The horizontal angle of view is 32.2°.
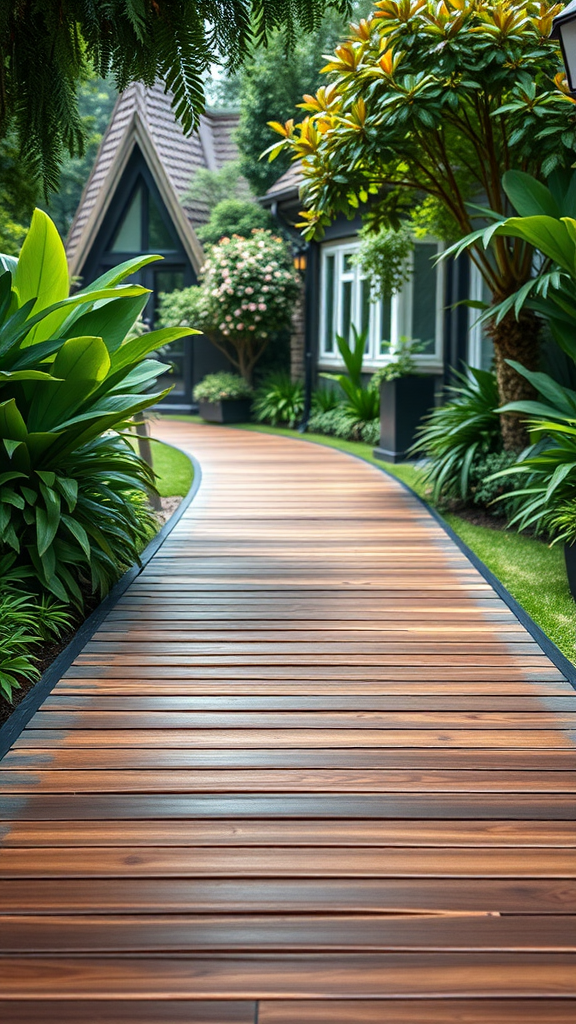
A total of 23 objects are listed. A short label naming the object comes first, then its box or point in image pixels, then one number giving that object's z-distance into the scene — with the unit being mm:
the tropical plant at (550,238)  5137
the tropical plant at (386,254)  9164
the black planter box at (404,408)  9875
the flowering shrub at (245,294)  14258
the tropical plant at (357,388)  11805
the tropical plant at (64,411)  4035
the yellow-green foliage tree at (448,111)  5801
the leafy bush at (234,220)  16000
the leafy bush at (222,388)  14828
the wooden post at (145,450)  6973
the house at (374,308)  10508
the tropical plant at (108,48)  2879
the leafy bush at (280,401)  14148
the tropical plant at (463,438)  7012
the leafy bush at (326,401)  13414
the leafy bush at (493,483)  6685
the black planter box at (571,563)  4625
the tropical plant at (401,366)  9891
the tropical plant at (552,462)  4723
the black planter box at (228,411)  15000
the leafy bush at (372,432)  11508
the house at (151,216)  16688
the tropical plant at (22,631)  3404
